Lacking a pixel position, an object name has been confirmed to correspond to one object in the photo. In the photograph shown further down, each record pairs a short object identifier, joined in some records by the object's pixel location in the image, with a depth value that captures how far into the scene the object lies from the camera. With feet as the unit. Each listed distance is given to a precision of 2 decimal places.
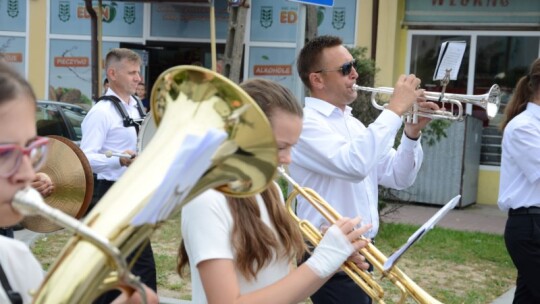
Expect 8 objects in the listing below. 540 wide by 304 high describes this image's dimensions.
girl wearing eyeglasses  4.34
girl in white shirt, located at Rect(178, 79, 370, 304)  6.57
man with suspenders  16.07
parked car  28.12
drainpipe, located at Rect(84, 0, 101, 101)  39.55
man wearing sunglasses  10.89
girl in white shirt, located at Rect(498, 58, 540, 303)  13.25
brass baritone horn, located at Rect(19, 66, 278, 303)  4.14
